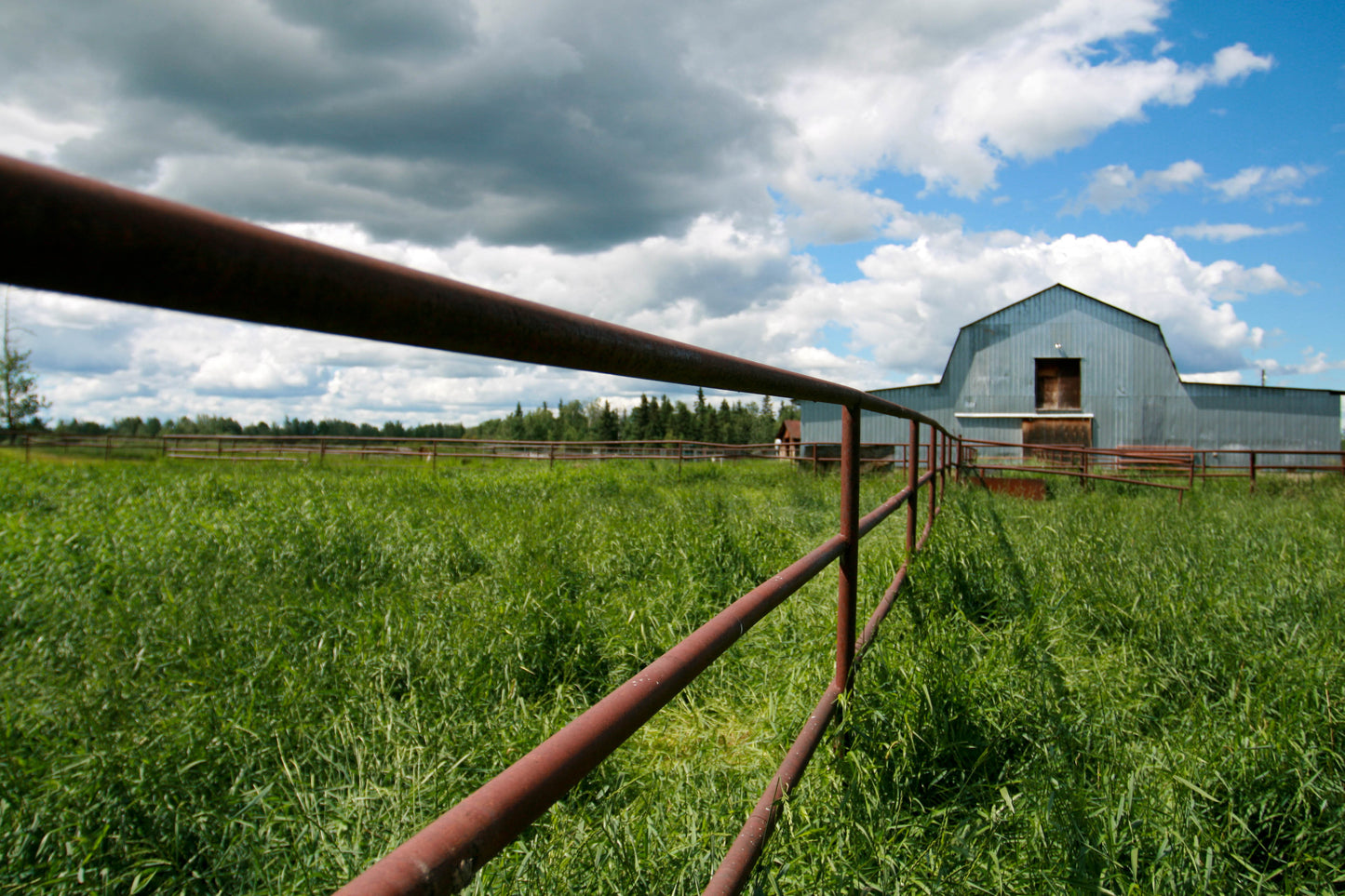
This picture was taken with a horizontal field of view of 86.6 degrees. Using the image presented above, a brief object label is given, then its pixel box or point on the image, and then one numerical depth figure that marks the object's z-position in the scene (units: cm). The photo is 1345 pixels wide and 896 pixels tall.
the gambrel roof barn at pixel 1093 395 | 2444
